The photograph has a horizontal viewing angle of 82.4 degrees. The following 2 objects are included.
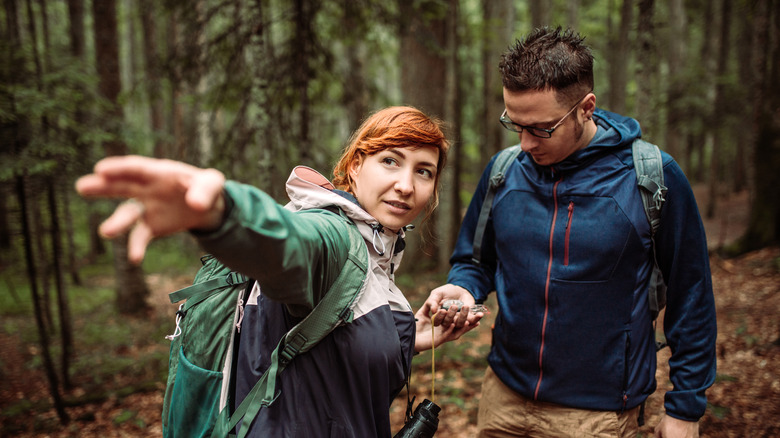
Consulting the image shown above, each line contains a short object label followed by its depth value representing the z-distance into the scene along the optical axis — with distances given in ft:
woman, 3.02
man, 6.89
